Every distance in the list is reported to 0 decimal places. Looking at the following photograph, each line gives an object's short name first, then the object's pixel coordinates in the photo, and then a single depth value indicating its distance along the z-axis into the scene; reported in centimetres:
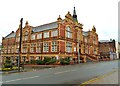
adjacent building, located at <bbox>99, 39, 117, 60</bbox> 3783
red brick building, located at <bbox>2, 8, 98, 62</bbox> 2039
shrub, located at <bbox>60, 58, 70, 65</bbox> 1797
